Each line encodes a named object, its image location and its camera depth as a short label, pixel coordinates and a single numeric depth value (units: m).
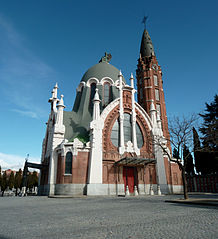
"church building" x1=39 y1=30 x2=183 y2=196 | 25.47
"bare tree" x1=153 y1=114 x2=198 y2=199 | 17.64
